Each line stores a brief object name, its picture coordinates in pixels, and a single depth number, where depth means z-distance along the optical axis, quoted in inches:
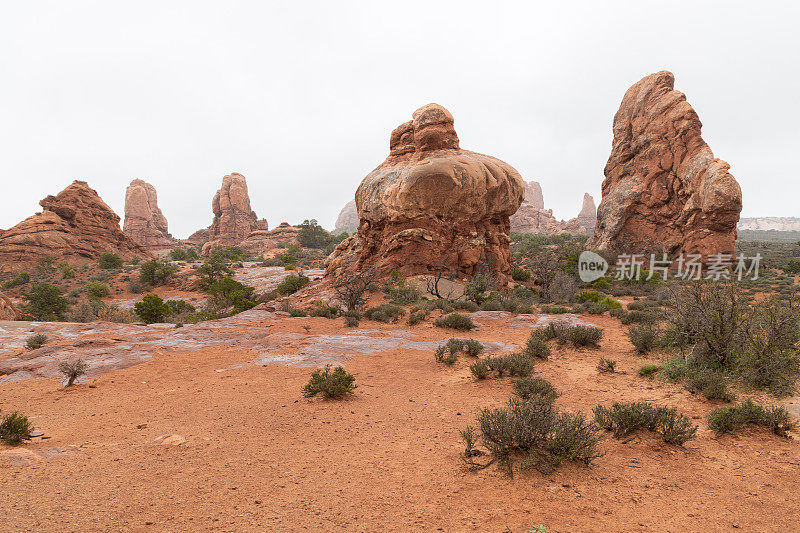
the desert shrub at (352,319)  532.1
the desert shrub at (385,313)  572.4
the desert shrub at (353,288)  661.9
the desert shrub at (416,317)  539.2
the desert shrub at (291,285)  960.8
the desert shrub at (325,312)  628.7
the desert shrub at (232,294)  838.5
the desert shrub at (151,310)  746.6
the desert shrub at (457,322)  488.7
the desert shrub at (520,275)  1032.8
